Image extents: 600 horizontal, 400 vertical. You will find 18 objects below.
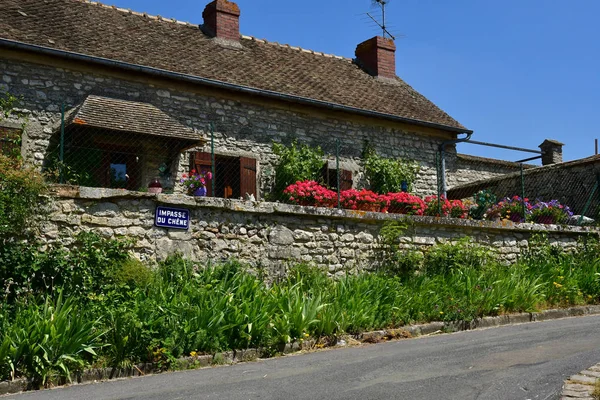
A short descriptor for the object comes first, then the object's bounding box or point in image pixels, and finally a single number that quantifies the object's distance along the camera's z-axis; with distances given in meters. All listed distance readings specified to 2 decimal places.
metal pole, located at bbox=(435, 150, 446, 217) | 17.80
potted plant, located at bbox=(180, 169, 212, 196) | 11.55
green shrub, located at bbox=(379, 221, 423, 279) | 11.62
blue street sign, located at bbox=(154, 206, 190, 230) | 9.62
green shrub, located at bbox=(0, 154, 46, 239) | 8.33
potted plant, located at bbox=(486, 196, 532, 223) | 14.10
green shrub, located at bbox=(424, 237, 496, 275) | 11.93
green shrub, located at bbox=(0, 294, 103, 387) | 6.75
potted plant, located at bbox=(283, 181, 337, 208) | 12.27
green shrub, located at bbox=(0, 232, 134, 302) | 8.18
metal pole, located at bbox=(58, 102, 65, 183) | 9.46
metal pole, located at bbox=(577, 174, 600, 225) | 15.41
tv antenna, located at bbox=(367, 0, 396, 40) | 20.47
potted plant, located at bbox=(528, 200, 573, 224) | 14.46
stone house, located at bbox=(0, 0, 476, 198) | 13.19
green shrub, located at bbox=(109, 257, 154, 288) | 8.70
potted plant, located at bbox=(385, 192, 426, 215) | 13.12
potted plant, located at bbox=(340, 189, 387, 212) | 12.47
